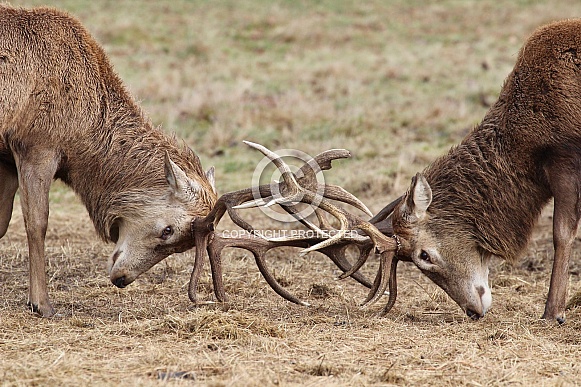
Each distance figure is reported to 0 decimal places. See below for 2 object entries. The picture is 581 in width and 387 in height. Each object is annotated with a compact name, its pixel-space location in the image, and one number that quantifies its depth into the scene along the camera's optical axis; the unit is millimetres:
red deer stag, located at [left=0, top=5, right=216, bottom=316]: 14820
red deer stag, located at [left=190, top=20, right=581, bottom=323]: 14828
